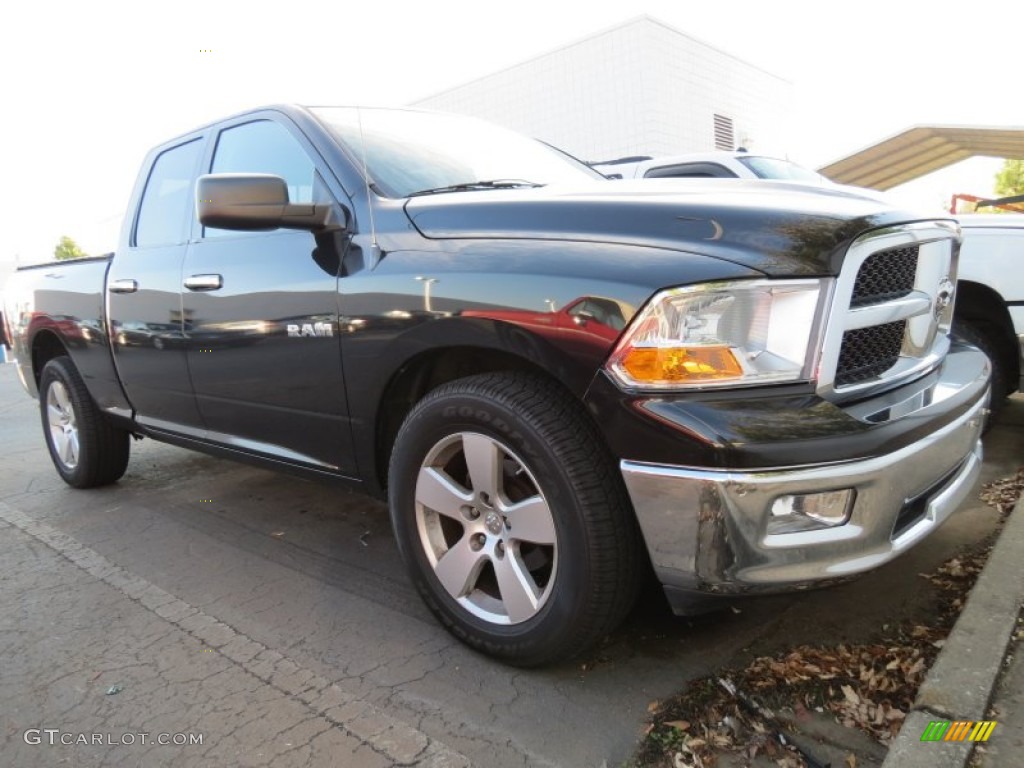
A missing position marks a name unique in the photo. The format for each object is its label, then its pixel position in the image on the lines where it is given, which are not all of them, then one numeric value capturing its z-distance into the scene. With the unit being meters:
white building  19.53
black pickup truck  1.83
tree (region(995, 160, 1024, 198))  28.75
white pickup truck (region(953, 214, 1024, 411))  3.75
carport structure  15.89
